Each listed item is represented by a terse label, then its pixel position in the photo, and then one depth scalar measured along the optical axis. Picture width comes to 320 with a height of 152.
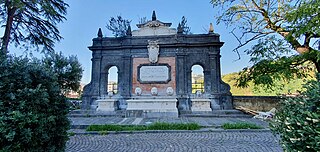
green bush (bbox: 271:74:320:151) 1.77
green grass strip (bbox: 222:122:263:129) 6.73
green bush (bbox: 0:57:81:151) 2.16
